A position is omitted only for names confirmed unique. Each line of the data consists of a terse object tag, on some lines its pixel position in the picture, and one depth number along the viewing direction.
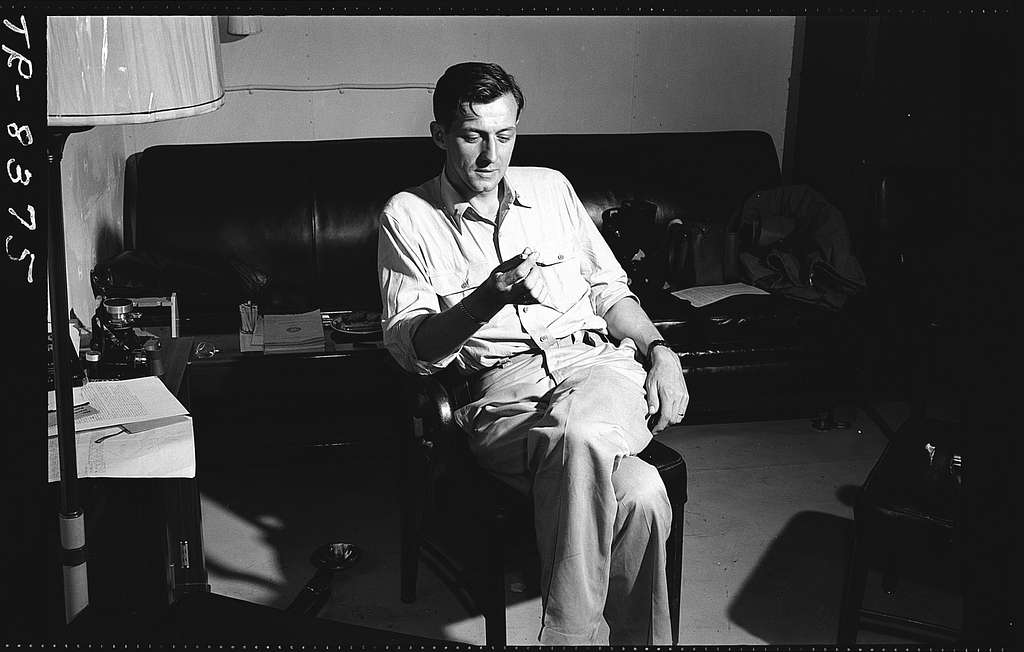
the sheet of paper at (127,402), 1.88
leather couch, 3.38
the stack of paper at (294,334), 3.03
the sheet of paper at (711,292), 3.49
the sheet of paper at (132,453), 1.74
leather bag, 3.66
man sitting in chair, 2.00
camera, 2.15
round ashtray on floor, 2.71
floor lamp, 1.28
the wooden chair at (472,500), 2.12
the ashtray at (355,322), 3.12
